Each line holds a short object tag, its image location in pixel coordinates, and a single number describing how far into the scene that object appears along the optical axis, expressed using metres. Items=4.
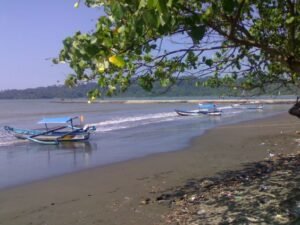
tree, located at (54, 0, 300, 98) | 2.38
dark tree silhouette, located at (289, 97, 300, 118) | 6.53
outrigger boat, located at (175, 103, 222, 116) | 34.28
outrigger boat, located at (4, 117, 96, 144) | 17.95
